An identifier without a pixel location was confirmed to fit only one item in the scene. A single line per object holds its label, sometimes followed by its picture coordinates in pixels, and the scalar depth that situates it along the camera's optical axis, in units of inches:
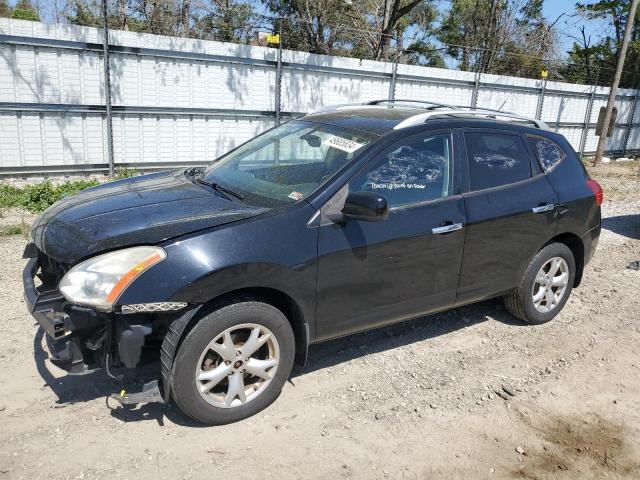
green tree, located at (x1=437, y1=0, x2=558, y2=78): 913.5
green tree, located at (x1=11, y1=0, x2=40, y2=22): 624.5
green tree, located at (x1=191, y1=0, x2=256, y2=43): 526.0
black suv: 116.9
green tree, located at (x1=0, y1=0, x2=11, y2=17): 788.1
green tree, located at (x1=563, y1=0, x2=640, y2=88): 944.9
